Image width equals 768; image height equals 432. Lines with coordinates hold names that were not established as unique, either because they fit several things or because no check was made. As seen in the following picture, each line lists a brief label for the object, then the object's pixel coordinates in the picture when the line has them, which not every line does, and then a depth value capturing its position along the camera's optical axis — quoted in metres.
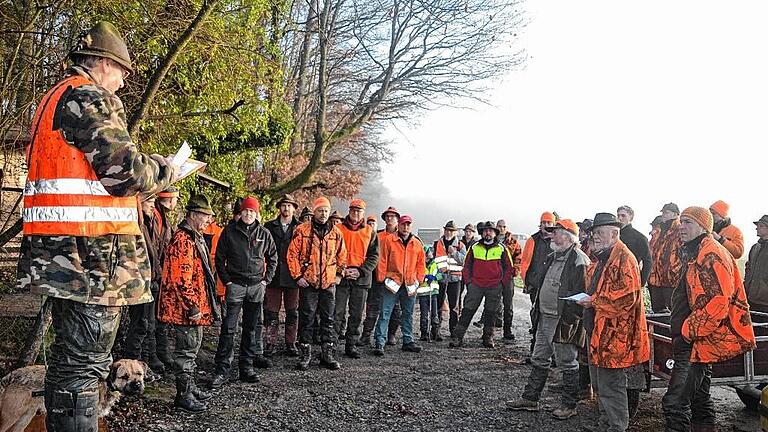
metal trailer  5.41
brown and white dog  3.98
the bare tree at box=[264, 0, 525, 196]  15.38
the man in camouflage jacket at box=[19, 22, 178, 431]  2.73
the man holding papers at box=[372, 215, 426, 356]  8.97
